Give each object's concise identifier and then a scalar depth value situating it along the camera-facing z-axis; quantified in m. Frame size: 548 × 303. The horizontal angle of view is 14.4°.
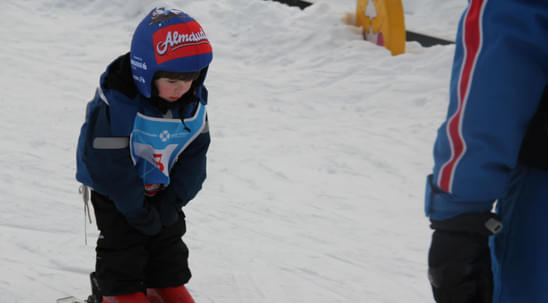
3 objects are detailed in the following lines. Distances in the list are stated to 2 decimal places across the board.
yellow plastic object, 16.21
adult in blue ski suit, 5.25
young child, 5.86
